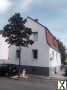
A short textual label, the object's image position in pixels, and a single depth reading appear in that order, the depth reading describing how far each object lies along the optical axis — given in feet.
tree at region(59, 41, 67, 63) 52.65
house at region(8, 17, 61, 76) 34.51
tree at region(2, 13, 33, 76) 30.01
